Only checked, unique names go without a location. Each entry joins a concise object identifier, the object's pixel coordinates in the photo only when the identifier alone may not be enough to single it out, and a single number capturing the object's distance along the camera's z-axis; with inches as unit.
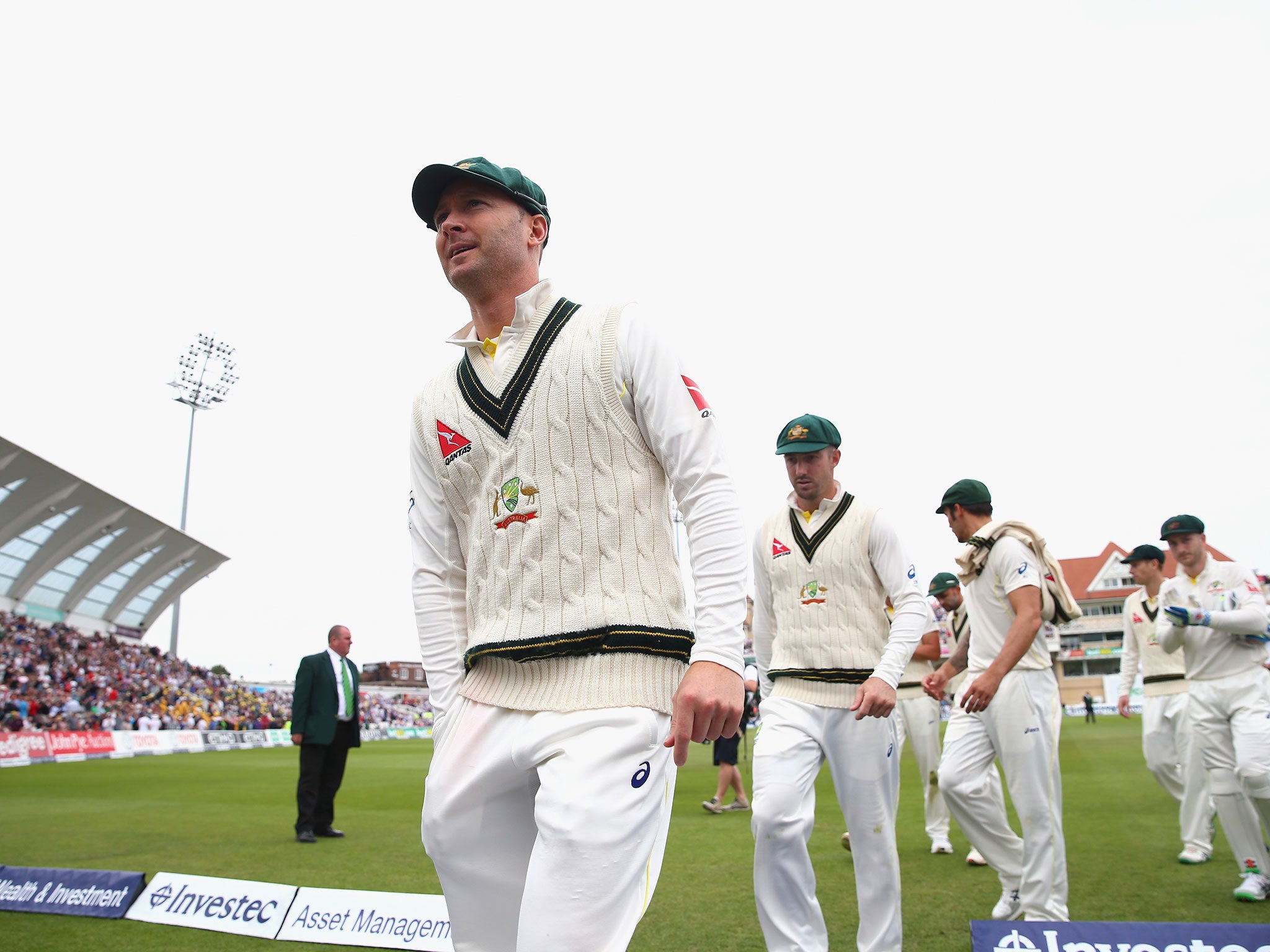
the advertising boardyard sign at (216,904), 209.9
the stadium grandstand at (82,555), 1529.3
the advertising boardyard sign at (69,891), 227.6
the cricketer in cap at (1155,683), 333.4
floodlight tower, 1827.0
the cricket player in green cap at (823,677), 175.3
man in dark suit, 391.5
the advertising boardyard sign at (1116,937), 148.9
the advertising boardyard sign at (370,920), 189.0
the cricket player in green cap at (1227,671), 249.8
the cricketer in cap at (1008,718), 207.3
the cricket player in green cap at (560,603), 77.0
